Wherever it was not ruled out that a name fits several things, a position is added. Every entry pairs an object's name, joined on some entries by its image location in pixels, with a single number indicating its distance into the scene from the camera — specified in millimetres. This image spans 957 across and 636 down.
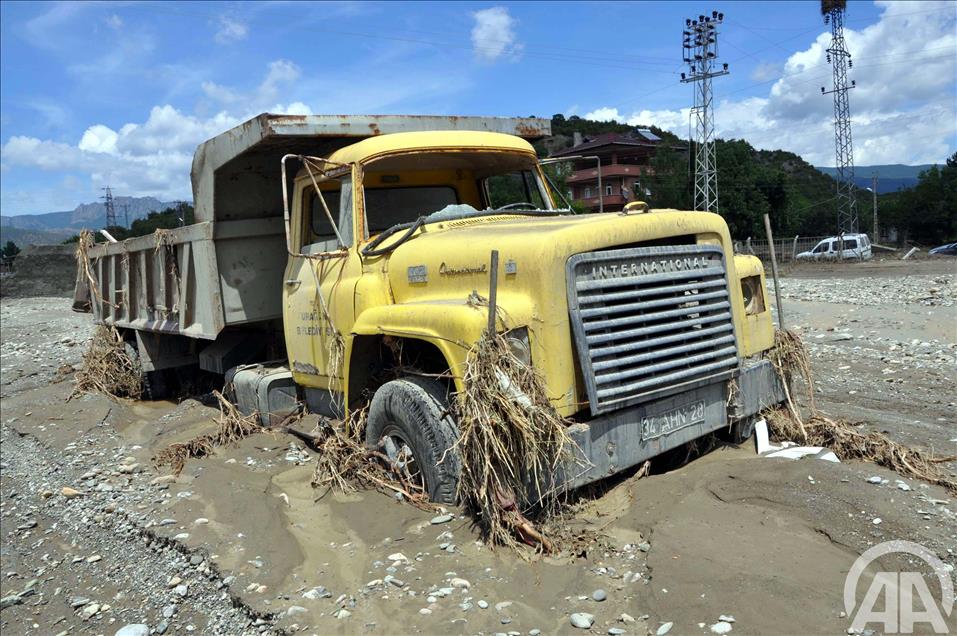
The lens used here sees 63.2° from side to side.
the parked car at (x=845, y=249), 35062
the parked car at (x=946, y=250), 33084
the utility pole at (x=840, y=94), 41719
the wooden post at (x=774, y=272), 5366
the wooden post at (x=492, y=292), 3900
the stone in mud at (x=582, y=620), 3311
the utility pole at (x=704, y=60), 36562
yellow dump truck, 4199
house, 51219
